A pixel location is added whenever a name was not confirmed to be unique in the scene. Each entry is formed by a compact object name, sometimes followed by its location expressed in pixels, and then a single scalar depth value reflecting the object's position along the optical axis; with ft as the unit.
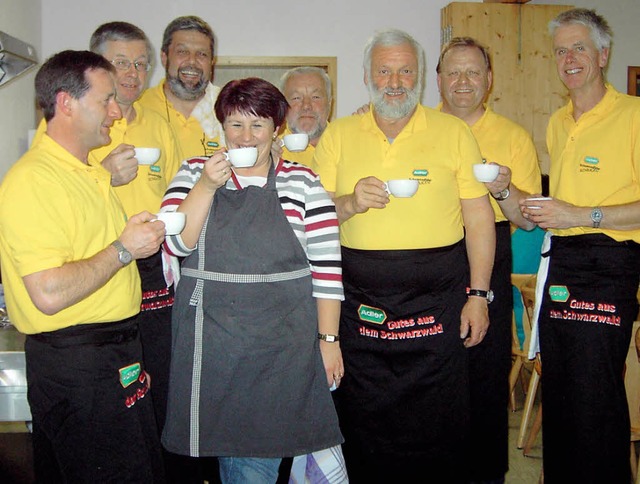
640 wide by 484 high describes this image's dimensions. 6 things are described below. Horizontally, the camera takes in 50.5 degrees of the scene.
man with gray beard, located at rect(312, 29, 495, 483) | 8.32
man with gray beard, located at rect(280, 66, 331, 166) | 11.40
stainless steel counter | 7.56
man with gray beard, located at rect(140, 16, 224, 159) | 10.75
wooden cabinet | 20.81
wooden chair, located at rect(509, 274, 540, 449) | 12.12
